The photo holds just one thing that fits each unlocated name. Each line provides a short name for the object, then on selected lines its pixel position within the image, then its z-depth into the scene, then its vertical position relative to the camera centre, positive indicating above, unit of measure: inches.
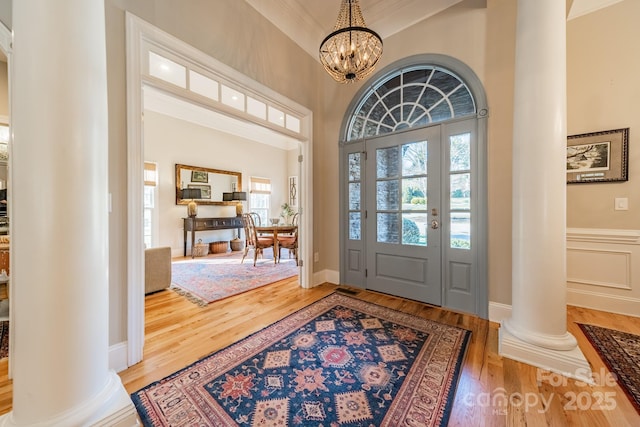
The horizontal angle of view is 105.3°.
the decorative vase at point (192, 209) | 221.6 +2.4
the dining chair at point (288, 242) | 190.2 -24.2
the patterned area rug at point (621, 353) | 57.8 -41.2
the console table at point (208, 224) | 219.1 -12.0
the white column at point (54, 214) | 38.3 -0.3
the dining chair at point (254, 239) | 184.5 -21.6
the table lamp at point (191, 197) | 219.0 +13.4
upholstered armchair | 118.5 -28.4
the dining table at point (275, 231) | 185.7 -15.1
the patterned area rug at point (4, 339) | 70.6 -39.9
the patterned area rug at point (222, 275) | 124.3 -40.6
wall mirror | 222.2 +28.9
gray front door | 99.7 -2.3
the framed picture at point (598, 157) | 94.4 +21.3
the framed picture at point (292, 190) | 318.0 +27.7
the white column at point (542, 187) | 66.2 +6.3
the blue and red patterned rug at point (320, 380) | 50.8 -42.4
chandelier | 78.5 +52.5
